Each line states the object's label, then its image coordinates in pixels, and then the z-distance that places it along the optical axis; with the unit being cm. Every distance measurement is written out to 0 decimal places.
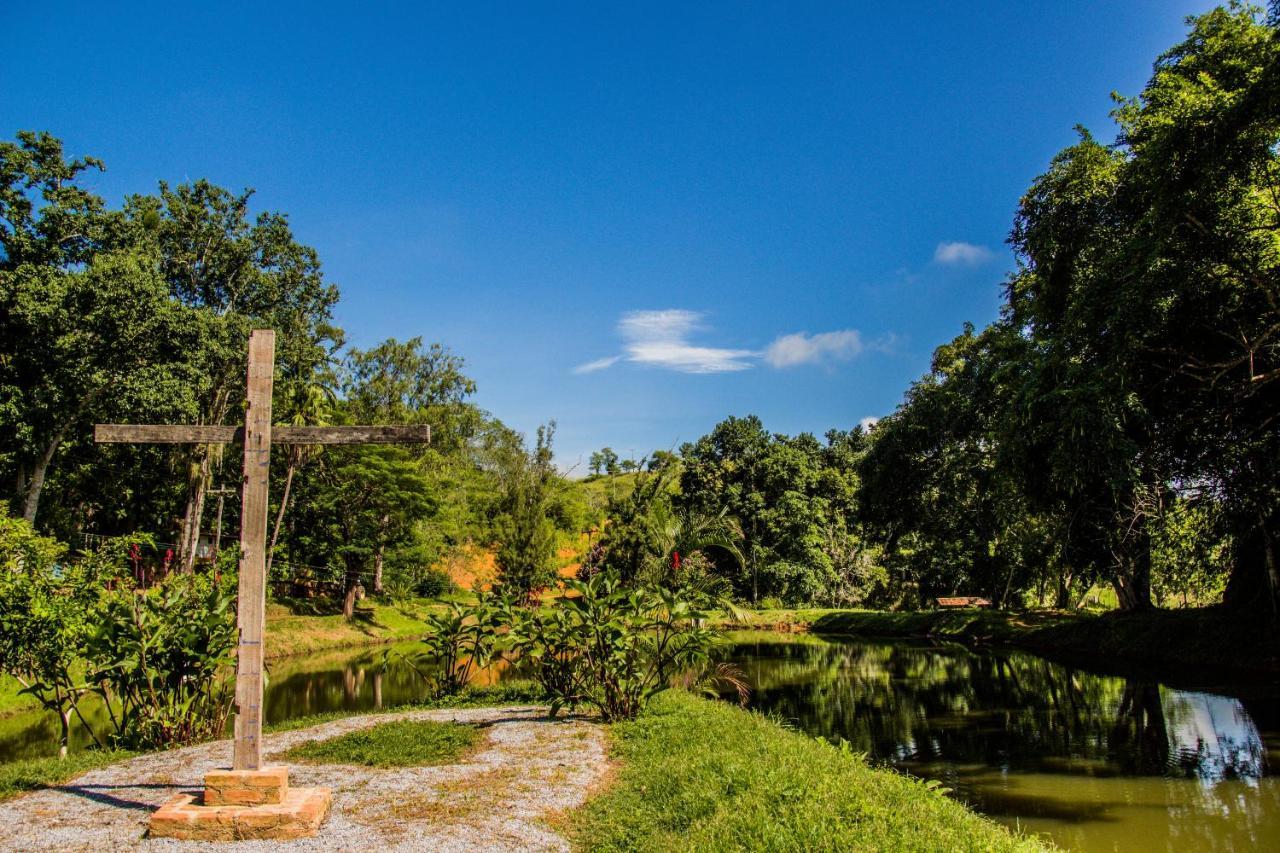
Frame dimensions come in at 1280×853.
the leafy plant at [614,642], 905
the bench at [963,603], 3451
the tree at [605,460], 9489
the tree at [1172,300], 1221
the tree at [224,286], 2530
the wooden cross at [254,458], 541
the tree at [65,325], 2005
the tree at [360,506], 2958
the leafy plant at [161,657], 778
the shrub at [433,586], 3797
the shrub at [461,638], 1082
